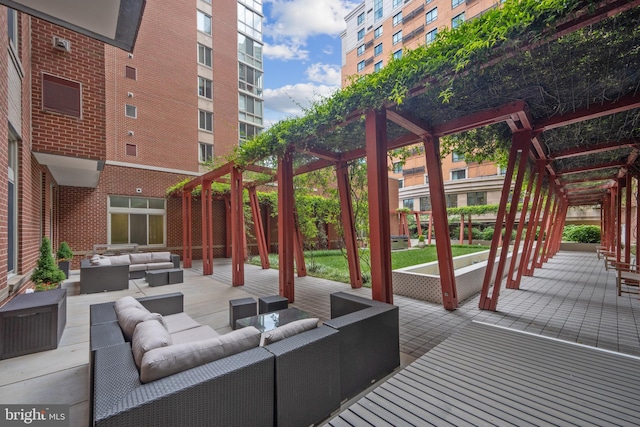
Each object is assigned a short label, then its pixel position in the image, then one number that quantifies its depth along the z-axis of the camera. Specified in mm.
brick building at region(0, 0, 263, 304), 4445
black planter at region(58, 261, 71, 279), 7867
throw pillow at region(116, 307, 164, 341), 2143
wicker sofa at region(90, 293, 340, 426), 1324
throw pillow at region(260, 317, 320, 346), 1991
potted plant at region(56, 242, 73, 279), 7964
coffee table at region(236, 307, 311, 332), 3248
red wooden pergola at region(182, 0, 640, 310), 3508
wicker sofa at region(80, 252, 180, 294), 6242
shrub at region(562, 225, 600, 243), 17234
